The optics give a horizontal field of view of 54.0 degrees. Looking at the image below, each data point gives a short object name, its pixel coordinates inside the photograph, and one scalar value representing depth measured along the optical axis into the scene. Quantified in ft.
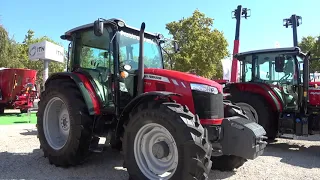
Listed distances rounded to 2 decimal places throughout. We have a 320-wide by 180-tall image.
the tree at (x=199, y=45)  72.95
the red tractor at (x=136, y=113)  12.70
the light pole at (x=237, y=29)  45.88
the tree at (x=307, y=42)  105.66
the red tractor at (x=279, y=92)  23.03
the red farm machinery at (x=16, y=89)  48.11
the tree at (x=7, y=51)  78.59
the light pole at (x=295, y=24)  56.24
